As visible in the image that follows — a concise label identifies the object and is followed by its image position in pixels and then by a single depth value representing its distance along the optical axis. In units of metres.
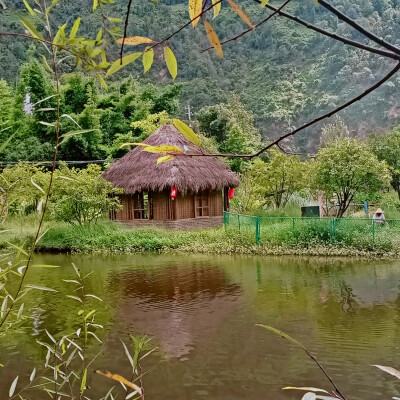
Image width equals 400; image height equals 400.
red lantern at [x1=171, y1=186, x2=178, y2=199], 12.26
